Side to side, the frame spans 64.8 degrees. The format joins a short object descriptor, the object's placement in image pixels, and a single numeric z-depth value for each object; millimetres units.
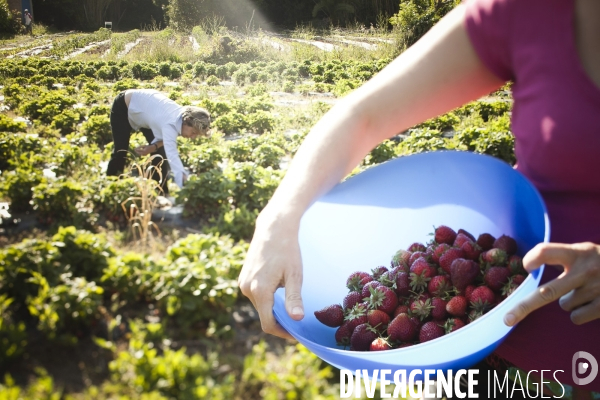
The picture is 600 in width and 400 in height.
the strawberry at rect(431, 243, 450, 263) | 976
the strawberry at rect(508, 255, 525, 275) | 862
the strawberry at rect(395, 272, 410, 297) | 983
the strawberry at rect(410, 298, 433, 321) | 938
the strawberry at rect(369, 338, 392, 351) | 856
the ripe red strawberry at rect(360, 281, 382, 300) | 962
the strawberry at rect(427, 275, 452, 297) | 957
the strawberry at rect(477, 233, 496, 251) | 964
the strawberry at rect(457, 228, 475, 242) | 1013
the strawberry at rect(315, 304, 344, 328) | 951
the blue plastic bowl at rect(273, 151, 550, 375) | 848
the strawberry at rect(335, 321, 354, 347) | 937
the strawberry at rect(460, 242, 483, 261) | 952
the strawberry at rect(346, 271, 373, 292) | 1003
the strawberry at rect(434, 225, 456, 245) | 1014
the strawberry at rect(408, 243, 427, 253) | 1035
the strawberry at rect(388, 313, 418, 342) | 912
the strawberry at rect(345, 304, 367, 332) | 943
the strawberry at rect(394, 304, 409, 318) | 975
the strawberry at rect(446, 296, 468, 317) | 904
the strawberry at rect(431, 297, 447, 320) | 928
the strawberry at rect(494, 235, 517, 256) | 902
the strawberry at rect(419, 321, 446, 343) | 869
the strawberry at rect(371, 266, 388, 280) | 1037
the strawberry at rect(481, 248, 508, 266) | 882
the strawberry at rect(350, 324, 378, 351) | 901
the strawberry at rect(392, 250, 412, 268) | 1014
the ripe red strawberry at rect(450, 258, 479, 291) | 922
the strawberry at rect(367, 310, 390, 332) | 944
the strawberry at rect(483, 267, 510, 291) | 871
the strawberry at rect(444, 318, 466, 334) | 876
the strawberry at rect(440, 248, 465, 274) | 950
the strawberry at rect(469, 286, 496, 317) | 880
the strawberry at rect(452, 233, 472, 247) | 971
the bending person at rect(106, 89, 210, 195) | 3582
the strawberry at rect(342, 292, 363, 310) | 974
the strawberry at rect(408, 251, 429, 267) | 992
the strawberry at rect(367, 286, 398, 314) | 955
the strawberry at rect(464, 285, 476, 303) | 916
